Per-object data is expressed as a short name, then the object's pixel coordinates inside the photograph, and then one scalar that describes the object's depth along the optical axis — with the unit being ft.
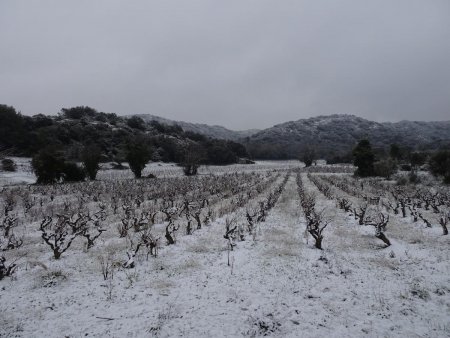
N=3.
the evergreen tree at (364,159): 135.64
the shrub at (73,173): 116.88
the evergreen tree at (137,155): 134.62
